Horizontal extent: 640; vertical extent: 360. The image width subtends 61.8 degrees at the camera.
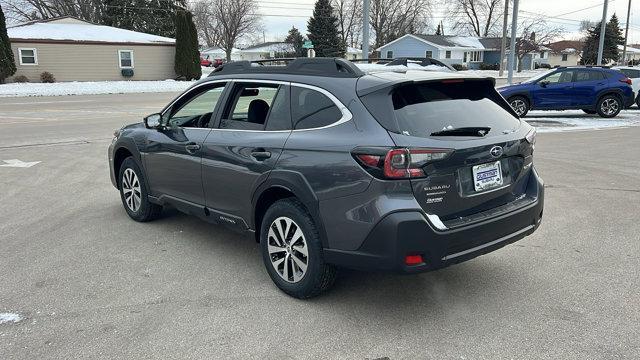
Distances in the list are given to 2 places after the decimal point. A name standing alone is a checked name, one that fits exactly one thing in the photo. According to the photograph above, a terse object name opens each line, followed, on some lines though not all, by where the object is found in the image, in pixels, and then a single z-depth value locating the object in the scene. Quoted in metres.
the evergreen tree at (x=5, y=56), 30.50
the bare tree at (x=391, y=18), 82.25
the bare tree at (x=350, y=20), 84.69
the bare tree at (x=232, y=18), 77.81
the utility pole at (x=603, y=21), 29.03
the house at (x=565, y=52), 87.62
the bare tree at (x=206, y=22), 81.38
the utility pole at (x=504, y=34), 45.47
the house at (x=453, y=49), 68.38
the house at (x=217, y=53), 84.12
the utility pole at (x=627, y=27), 45.75
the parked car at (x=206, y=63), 64.59
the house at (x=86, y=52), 34.22
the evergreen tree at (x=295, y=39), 61.90
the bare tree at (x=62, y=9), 57.19
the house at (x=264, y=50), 84.20
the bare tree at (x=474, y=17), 86.12
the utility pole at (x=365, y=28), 15.74
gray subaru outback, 3.36
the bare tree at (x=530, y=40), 64.88
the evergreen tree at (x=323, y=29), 63.78
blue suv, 16.75
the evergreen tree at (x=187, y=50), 37.62
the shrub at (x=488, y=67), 64.83
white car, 19.20
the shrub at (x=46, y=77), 33.84
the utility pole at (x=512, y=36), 25.25
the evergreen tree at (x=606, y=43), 70.88
